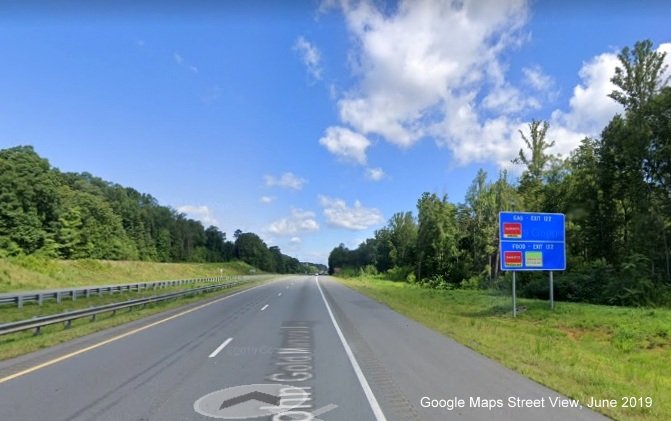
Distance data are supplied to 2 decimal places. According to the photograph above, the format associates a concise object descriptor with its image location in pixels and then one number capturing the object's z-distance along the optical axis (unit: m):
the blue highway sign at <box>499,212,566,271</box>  22.34
